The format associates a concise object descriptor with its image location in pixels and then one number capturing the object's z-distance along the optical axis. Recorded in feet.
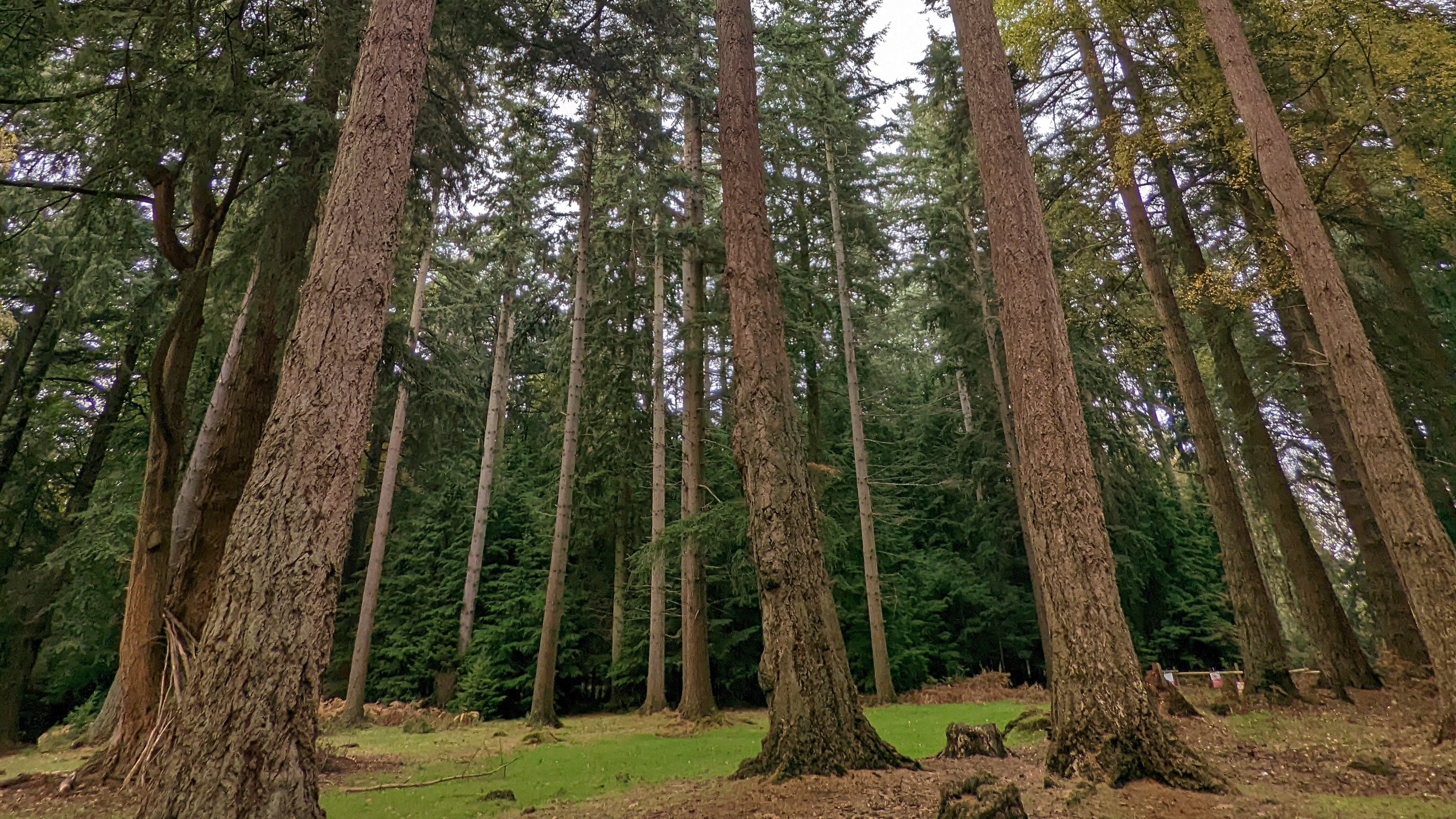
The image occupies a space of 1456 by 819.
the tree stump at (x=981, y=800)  11.46
